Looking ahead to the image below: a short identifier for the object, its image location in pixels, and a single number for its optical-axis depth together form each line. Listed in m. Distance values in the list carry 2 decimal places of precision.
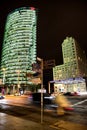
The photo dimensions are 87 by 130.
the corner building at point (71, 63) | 67.42
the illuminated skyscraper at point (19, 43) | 70.57
